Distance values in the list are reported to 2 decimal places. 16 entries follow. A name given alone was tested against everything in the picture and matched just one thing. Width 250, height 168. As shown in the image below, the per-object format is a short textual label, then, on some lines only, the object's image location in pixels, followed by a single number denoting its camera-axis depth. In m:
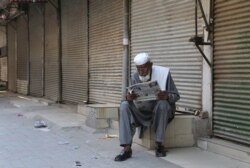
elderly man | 6.30
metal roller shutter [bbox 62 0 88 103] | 13.23
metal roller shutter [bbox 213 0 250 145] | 6.14
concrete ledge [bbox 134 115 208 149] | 6.79
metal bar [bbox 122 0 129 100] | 10.25
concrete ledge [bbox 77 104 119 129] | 8.86
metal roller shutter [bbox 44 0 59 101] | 15.95
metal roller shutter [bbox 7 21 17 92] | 23.95
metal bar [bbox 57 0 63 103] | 15.41
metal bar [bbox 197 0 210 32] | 6.80
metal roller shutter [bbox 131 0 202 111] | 7.53
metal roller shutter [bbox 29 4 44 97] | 18.30
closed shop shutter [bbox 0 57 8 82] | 26.75
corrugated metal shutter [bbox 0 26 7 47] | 26.71
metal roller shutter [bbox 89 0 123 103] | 10.95
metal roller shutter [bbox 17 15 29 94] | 21.11
